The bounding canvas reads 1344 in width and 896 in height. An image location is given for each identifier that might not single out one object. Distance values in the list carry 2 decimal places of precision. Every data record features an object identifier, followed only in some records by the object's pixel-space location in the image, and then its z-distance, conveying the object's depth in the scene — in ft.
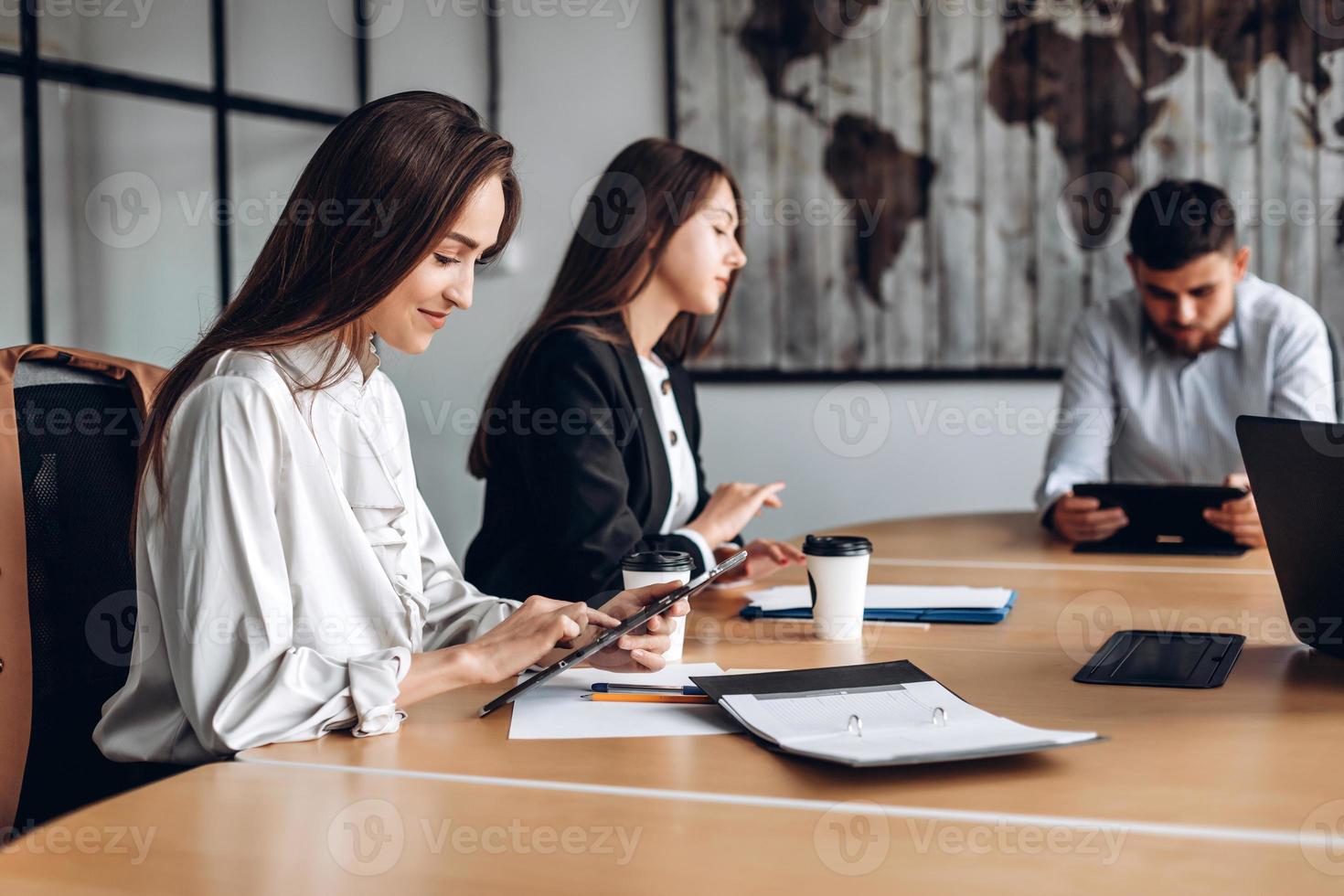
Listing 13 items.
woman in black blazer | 6.42
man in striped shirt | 8.52
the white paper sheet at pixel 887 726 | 3.23
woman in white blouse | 3.65
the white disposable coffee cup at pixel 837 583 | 4.84
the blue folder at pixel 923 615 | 5.22
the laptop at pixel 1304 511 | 4.06
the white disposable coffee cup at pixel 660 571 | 4.57
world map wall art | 10.82
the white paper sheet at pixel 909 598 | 5.42
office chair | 4.36
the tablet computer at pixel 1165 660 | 4.17
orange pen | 3.95
